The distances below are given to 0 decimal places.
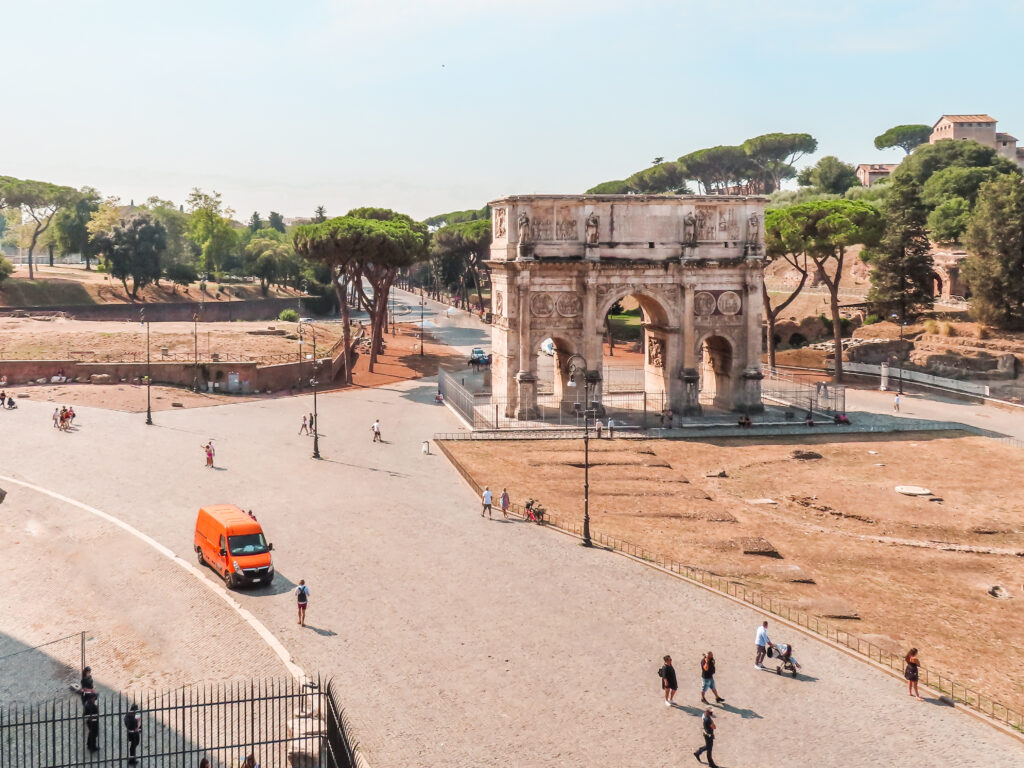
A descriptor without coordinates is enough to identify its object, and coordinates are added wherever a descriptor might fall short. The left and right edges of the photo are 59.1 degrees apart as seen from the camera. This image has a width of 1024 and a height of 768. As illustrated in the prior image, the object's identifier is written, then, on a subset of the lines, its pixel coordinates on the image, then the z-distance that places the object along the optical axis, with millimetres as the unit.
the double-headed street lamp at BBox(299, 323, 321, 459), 39375
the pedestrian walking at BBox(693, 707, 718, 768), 16219
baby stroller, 19594
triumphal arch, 47594
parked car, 72125
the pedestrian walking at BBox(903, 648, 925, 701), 18578
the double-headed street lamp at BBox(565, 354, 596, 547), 47531
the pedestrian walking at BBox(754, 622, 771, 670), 19781
